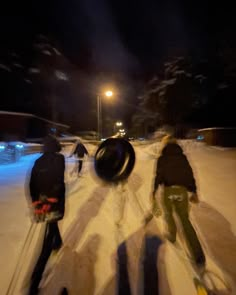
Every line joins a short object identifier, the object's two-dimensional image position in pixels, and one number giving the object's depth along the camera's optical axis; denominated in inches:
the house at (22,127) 628.3
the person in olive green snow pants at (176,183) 93.8
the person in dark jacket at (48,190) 89.0
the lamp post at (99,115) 536.6
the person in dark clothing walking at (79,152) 271.7
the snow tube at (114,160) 144.3
